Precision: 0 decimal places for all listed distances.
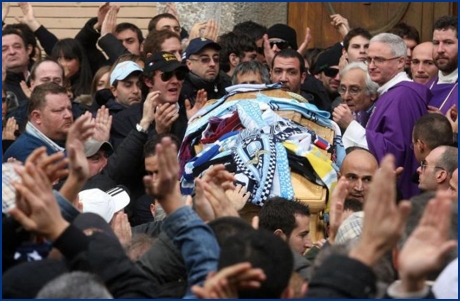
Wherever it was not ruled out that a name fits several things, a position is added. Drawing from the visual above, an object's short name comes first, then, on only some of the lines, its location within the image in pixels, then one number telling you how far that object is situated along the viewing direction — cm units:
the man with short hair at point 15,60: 2098
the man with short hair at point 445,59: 1891
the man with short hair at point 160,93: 1875
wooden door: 2536
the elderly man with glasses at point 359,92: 1906
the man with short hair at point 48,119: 1650
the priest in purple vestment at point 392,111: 1784
